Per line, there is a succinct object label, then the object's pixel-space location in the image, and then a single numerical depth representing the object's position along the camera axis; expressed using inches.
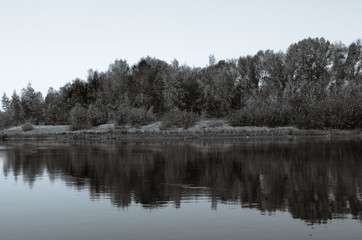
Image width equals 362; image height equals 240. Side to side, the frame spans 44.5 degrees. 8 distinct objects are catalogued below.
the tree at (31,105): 3843.5
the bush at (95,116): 3014.3
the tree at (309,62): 3289.9
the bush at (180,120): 2810.0
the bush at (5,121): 3940.9
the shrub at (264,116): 2716.5
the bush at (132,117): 2930.6
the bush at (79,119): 2960.1
